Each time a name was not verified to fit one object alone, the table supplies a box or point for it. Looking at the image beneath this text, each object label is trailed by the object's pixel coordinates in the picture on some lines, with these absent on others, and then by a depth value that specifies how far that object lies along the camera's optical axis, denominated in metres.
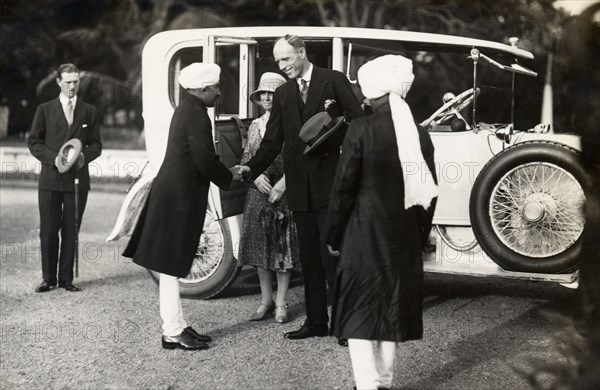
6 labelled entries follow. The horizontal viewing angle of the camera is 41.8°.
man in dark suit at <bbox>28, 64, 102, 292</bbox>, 7.34
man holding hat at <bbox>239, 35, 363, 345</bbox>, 5.69
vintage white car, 6.11
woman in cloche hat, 6.42
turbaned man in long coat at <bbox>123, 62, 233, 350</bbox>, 5.50
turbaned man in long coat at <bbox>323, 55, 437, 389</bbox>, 4.29
